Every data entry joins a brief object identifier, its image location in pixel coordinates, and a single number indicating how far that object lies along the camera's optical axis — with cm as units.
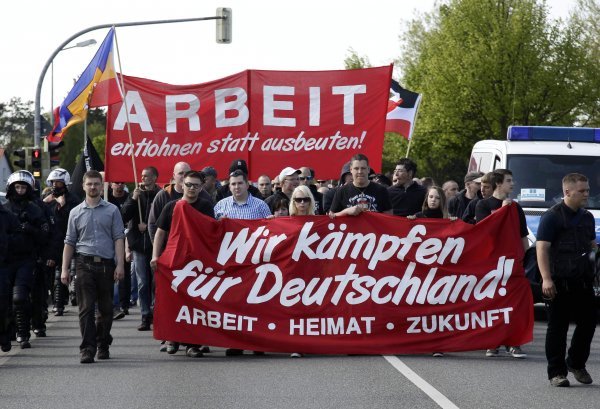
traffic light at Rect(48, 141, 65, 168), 3208
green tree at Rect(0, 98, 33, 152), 14075
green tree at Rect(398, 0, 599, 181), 5172
